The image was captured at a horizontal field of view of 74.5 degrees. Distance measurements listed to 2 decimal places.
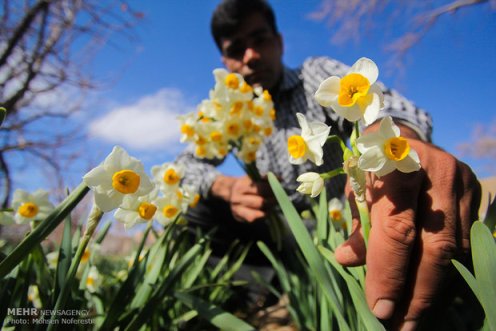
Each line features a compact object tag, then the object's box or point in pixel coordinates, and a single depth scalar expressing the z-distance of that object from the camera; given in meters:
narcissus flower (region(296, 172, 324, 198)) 0.22
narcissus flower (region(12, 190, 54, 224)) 0.31
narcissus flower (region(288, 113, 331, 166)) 0.22
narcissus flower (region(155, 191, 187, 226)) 0.36
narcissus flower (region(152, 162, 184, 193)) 0.37
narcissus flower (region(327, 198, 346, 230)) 0.38
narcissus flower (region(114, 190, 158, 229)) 0.27
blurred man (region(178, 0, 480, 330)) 0.19
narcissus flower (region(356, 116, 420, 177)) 0.18
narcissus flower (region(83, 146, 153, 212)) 0.21
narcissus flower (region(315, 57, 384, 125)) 0.19
